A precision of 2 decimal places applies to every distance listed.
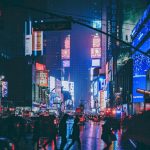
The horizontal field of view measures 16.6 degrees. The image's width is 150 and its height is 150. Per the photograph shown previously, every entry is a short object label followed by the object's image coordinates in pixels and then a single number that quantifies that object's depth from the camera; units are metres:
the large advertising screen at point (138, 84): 121.06
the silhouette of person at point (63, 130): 27.12
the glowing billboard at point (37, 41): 151.12
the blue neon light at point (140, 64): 115.52
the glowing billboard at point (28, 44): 147.88
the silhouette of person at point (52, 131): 29.23
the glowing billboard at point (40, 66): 162.32
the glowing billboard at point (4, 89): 99.81
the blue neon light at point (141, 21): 116.86
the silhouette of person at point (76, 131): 27.97
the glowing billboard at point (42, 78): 156.75
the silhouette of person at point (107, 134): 26.61
